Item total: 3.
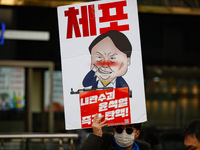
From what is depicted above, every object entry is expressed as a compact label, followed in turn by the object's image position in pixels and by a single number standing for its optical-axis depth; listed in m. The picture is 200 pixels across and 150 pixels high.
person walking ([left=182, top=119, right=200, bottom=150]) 5.61
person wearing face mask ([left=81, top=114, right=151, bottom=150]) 6.17
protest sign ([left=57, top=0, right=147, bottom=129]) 6.20
